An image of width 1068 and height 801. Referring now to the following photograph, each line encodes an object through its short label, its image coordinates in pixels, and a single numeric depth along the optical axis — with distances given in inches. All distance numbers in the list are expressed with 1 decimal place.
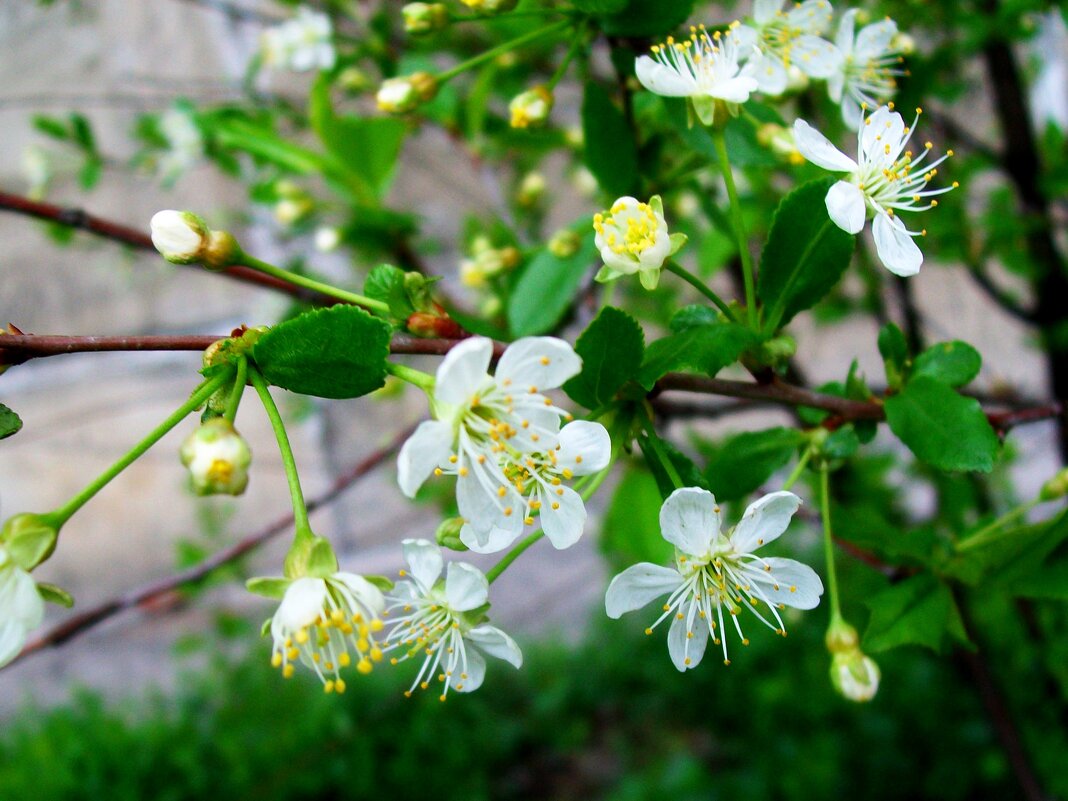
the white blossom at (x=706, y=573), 6.8
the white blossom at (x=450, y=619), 7.0
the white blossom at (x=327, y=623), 6.4
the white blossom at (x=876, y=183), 6.8
